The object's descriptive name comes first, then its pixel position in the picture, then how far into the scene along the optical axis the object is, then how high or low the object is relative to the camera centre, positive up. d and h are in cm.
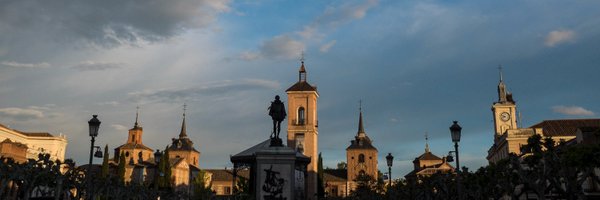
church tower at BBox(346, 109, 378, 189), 12319 +1198
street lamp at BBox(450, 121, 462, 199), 2238 +329
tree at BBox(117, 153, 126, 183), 9395 +706
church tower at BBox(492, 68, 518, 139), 9069 +1702
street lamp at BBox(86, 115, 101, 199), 2239 +334
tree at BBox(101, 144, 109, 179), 9400 +749
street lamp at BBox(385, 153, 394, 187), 3722 +363
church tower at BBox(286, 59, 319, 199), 9525 +1599
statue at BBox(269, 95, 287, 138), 2214 +406
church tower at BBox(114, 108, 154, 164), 14525 +1628
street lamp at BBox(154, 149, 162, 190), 3219 +286
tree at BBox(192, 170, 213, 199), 10332 +513
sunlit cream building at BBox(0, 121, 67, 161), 9489 +1266
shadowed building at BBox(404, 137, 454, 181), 13614 +1374
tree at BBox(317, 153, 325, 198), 8708 +721
